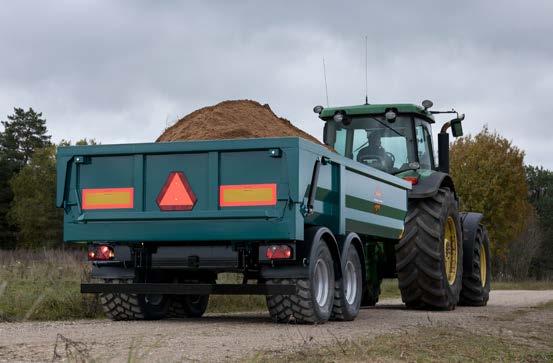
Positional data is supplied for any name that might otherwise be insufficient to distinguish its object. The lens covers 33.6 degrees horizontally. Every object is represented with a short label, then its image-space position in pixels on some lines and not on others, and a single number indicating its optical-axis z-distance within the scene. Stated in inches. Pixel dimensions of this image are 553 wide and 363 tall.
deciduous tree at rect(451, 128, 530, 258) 1721.2
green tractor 494.3
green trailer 361.4
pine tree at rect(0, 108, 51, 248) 2881.4
